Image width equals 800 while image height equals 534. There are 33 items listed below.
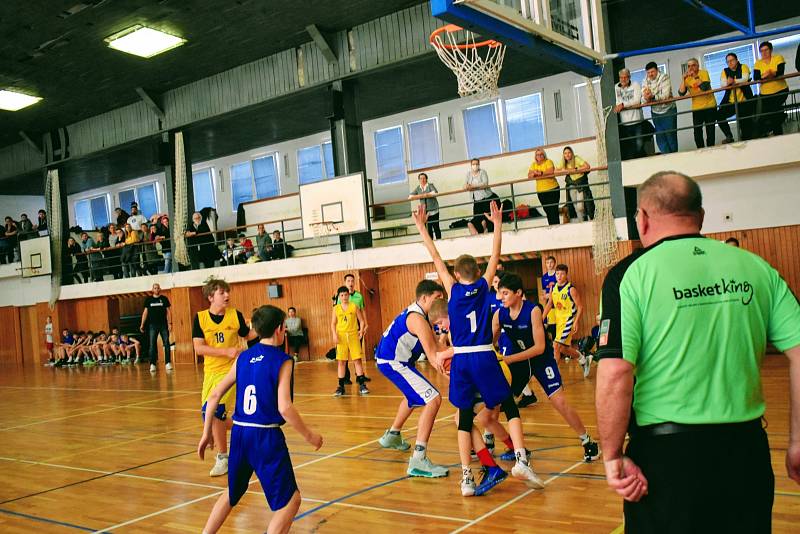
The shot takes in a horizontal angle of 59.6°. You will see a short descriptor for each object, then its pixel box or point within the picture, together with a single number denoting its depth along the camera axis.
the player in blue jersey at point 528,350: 6.07
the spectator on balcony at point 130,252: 21.86
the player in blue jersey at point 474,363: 5.34
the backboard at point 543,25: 5.99
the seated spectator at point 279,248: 18.65
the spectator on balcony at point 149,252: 21.50
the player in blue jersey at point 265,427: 4.02
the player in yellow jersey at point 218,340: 6.36
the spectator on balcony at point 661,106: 13.21
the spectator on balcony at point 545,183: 14.77
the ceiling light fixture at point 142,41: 15.83
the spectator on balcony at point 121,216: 23.16
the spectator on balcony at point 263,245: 18.95
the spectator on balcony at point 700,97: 12.96
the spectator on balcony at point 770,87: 12.21
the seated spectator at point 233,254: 19.88
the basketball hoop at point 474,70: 9.69
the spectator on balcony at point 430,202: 16.44
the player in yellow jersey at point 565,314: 11.49
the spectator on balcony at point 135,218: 22.42
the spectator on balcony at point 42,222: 25.36
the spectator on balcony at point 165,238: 21.08
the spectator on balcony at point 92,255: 22.72
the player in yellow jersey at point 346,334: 11.62
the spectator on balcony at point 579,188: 14.41
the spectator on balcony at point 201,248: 20.28
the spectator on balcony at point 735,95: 12.59
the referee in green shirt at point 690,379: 2.22
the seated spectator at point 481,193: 15.66
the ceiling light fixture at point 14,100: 19.50
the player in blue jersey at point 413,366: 5.90
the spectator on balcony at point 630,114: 13.27
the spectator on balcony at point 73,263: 23.91
